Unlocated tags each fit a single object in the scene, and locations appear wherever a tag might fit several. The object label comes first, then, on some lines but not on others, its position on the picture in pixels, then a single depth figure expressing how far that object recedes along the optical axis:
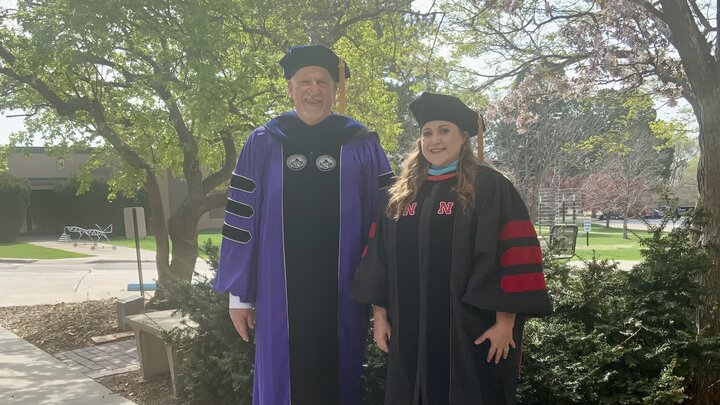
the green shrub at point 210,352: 3.79
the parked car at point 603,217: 46.82
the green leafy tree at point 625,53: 3.72
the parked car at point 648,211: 29.95
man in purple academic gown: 2.60
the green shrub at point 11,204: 27.08
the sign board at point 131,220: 8.70
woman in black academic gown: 2.14
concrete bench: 4.95
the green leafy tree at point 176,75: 6.25
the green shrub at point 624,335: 2.95
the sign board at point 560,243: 4.24
